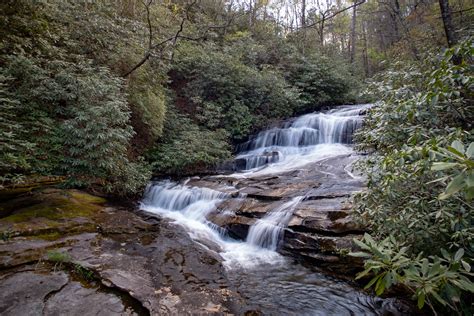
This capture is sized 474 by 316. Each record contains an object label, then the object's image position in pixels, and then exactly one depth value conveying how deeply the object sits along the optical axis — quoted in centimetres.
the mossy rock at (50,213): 457
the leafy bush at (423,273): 145
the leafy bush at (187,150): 964
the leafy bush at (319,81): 1520
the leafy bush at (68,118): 596
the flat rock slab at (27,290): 274
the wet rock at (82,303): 281
